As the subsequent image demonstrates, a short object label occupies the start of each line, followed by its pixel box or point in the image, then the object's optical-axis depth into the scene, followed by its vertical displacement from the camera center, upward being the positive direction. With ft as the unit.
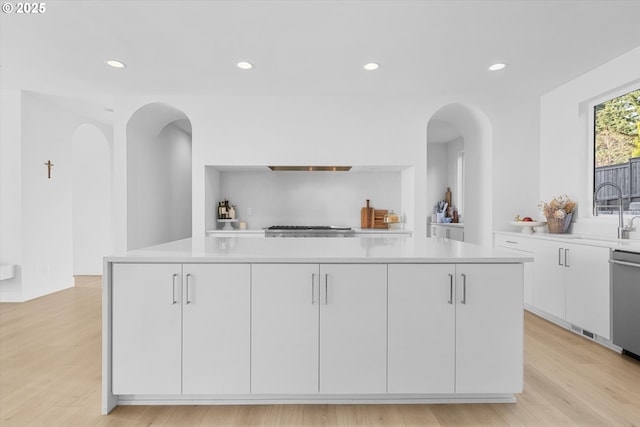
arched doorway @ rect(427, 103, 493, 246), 14.60 +1.99
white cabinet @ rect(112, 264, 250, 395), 6.26 -2.10
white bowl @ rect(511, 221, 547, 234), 12.83 -0.47
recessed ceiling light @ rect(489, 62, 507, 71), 11.49 +4.81
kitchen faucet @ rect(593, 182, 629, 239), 10.39 -0.28
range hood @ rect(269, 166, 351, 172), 15.20 +1.92
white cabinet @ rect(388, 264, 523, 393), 6.33 -2.11
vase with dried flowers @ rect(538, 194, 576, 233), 12.45 -0.09
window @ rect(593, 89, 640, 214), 10.82 +2.04
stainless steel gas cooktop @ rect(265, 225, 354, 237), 14.62 -0.86
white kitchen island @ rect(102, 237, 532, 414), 6.28 -2.09
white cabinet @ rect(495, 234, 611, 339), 9.35 -2.10
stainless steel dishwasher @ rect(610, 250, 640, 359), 8.31 -2.19
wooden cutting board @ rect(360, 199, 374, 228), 16.38 -0.26
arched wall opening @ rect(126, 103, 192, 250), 14.85 +1.71
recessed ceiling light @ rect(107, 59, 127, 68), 11.26 +4.83
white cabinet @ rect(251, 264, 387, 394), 6.31 -2.13
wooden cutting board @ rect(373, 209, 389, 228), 16.30 -0.33
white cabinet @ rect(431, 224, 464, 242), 20.19 -1.20
